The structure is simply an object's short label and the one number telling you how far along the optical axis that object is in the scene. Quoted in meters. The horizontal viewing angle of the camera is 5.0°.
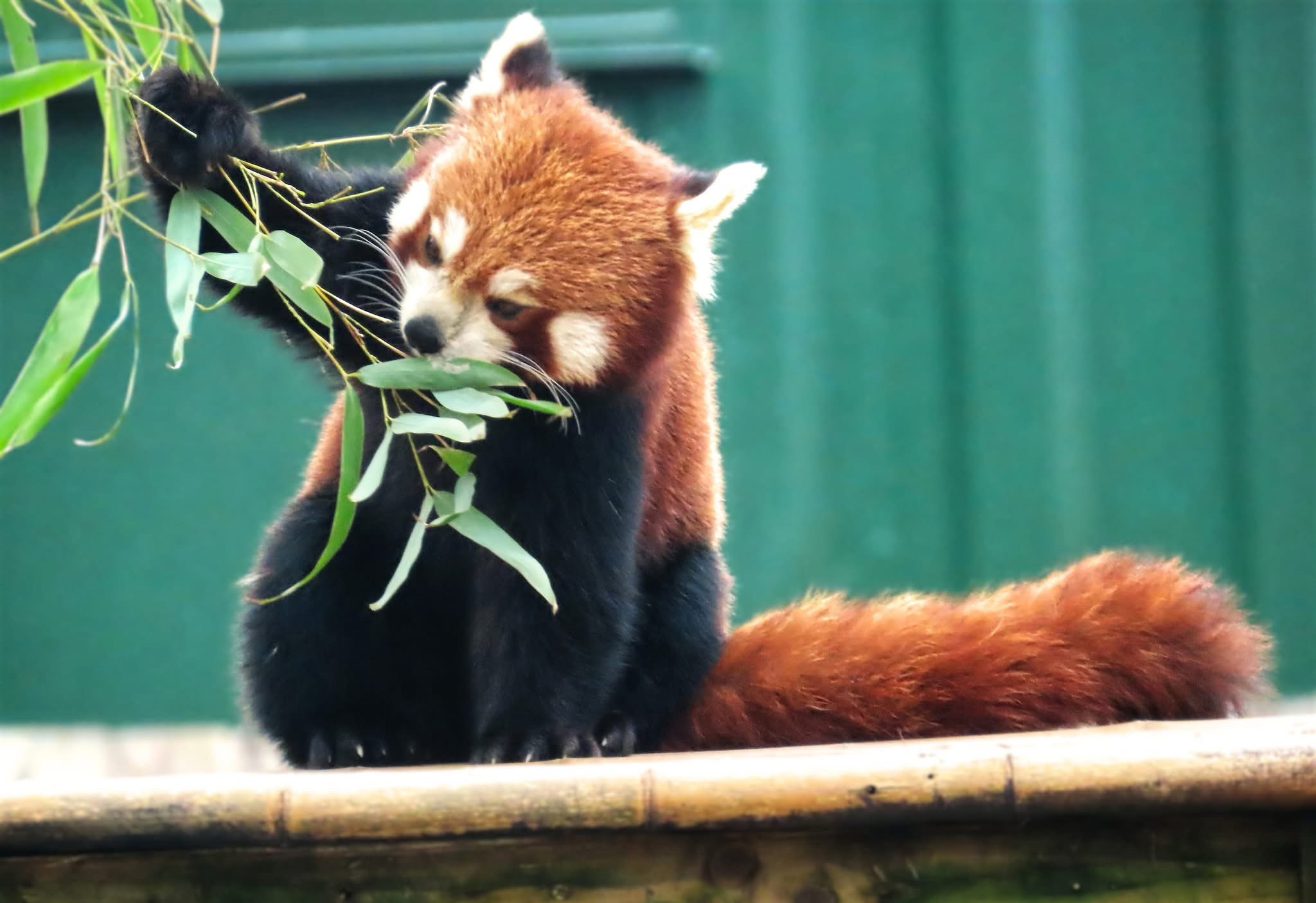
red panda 8.99
